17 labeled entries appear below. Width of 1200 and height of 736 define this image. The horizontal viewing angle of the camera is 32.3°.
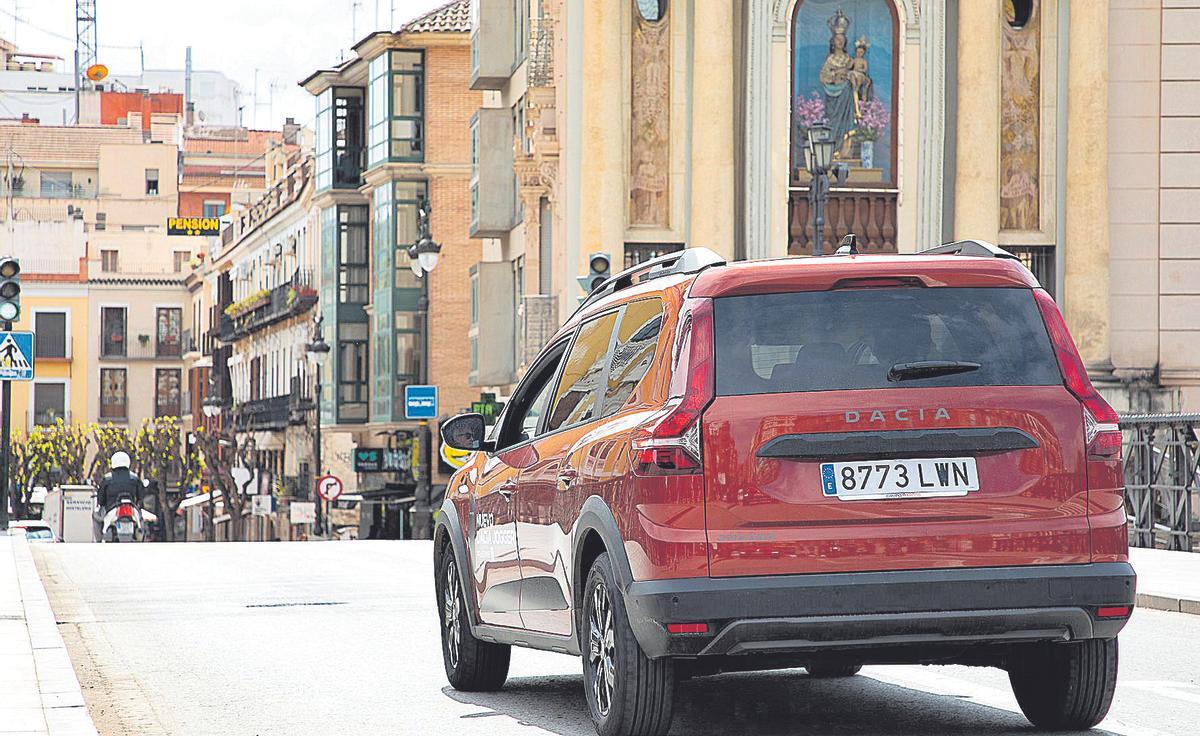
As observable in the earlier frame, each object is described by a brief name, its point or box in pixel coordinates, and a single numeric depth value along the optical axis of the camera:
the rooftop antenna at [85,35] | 121.69
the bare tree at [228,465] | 75.81
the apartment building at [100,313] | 102.75
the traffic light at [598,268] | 28.55
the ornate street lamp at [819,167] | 27.80
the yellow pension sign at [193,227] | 105.94
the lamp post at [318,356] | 52.84
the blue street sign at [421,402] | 40.34
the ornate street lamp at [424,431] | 39.62
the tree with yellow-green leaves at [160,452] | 83.62
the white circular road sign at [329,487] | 54.88
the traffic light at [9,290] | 29.39
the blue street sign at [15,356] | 29.95
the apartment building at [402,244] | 61.34
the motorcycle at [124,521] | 40.88
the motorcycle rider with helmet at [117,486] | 42.04
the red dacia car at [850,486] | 7.45
